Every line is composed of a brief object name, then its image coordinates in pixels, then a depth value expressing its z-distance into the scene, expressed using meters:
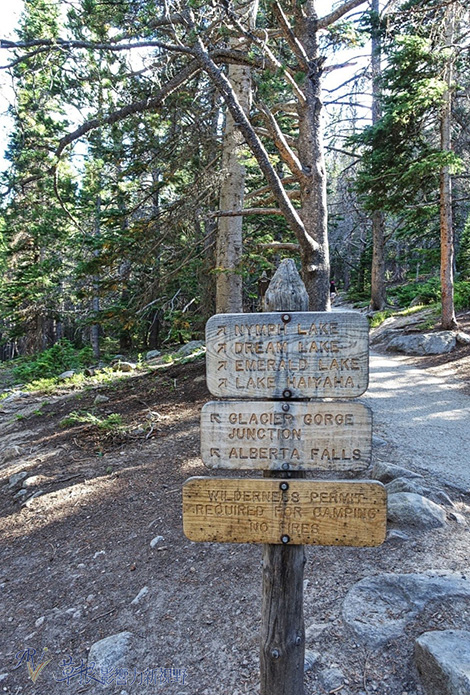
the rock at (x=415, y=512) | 3.77
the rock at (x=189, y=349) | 12.12
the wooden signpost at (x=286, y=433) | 1.91
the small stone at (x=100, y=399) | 8.79
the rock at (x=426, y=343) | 11.23
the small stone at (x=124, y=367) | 12.34
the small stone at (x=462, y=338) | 11.06
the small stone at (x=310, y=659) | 2.56
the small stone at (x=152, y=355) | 15.16
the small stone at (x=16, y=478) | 5.91
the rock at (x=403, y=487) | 4.23
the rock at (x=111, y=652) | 2.86
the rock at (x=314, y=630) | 2.77
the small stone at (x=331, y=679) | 2.43
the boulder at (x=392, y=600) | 2.71
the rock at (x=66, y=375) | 13.10
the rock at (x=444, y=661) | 2.14
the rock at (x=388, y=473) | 4.63
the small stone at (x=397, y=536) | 3.62
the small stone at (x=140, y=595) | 3.40
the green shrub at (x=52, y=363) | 16.30
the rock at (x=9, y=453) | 6.96
